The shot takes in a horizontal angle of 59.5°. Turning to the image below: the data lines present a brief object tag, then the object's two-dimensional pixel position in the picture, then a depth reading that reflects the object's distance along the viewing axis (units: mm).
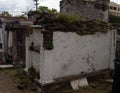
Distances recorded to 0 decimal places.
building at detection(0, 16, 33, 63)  6700
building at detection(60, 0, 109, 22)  6568
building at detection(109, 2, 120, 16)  24782
